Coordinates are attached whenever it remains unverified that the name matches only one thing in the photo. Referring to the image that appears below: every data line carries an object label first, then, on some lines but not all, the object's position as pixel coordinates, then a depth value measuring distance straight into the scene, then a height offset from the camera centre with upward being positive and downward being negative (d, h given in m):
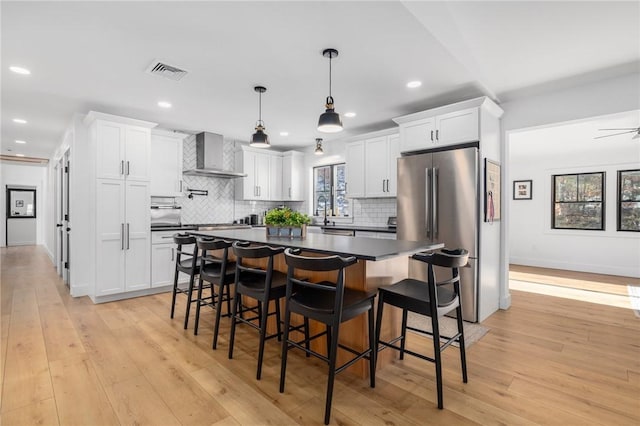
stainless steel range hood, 5.42 +0.94
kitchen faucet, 6.28 +0.20
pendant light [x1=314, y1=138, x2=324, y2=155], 5.47 +1.07
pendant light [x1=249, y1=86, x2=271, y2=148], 3.58 +0.82
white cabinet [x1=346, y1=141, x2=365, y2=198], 5.19 +0.67
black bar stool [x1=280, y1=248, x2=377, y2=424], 1.86 -0.60
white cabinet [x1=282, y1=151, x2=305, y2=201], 6.53 +0.70
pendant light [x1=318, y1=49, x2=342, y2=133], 2.78 +0.80
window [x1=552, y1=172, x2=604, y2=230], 6.30 +0.20
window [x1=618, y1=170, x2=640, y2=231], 5.86 +0.20
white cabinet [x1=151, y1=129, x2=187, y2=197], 4.88 +0.73
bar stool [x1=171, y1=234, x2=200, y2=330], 3.23 -0.62
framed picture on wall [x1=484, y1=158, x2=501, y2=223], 3.59 +0.23
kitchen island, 2.20 -0.46
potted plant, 3.13 -0.14
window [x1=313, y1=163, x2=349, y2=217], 6.15 +0.39
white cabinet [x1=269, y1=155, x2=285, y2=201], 6.46 +0.65
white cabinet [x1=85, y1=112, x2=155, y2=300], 4.16 +0.09
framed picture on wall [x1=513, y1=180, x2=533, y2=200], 7.14 +0.49
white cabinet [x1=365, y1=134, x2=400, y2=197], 4.78 +0.69
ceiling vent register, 2.96 +1.34
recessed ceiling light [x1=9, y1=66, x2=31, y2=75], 3.01 +1.33
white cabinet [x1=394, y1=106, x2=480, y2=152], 3.60 +0.99
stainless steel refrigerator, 3.50 +0.06
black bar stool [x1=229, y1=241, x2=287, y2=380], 2.30 -0.60
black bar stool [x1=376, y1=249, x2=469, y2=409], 1.97 -0.59
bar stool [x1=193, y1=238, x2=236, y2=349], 2.79 -0.60
